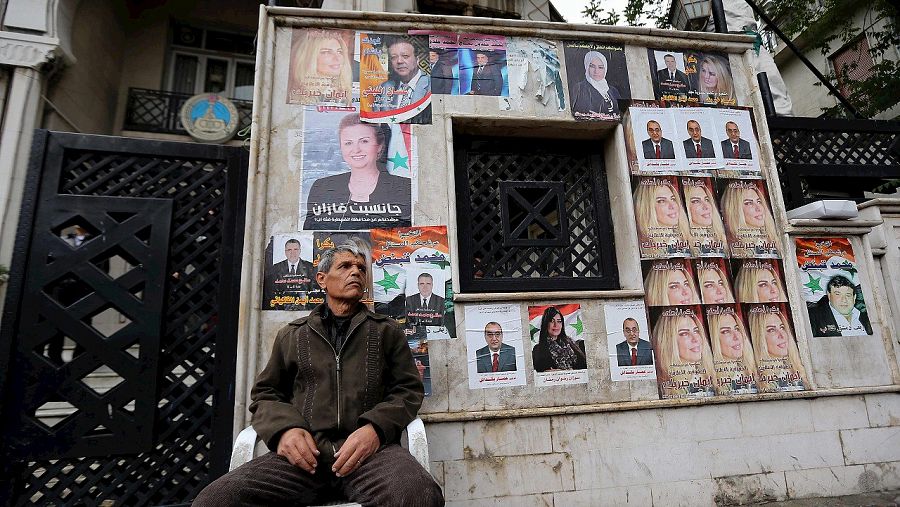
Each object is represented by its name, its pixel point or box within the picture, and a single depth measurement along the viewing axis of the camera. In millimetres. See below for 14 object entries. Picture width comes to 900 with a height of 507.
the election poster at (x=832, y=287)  3994
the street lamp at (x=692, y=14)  6137
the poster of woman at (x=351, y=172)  3650
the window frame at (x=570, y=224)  3889
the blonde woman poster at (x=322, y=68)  3871
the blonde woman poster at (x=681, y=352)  3660
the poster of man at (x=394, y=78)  3932
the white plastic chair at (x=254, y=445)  2420
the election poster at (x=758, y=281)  3945
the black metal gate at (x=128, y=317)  3150
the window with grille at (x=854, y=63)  10492
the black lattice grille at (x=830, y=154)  4684
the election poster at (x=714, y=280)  3904
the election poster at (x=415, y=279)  3512
